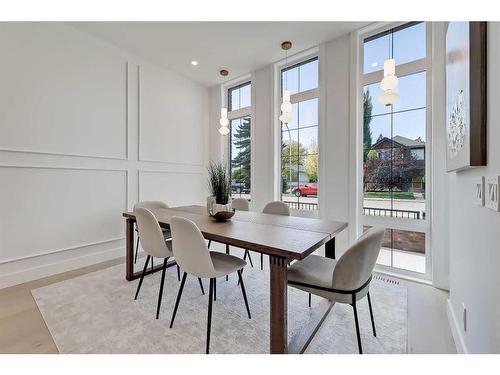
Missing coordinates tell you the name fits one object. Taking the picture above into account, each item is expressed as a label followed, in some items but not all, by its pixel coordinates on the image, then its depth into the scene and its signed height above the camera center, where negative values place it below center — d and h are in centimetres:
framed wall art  109 +48
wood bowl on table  213 -26
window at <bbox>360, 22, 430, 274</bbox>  261 +45
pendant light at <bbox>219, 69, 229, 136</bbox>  305 +83
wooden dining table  132 -34
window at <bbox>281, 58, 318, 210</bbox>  345 +69
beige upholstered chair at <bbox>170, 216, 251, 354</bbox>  151 -45
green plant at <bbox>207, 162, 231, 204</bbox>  222 -2
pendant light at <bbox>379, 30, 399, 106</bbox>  195 +85
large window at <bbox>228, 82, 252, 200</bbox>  428 +88
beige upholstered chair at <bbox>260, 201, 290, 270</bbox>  265 -26
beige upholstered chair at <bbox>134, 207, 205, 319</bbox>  190 -42
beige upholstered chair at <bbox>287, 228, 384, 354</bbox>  133 -54
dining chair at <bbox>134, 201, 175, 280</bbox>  284 -25
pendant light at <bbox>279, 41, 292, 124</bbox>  240 +77
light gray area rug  158 -105
